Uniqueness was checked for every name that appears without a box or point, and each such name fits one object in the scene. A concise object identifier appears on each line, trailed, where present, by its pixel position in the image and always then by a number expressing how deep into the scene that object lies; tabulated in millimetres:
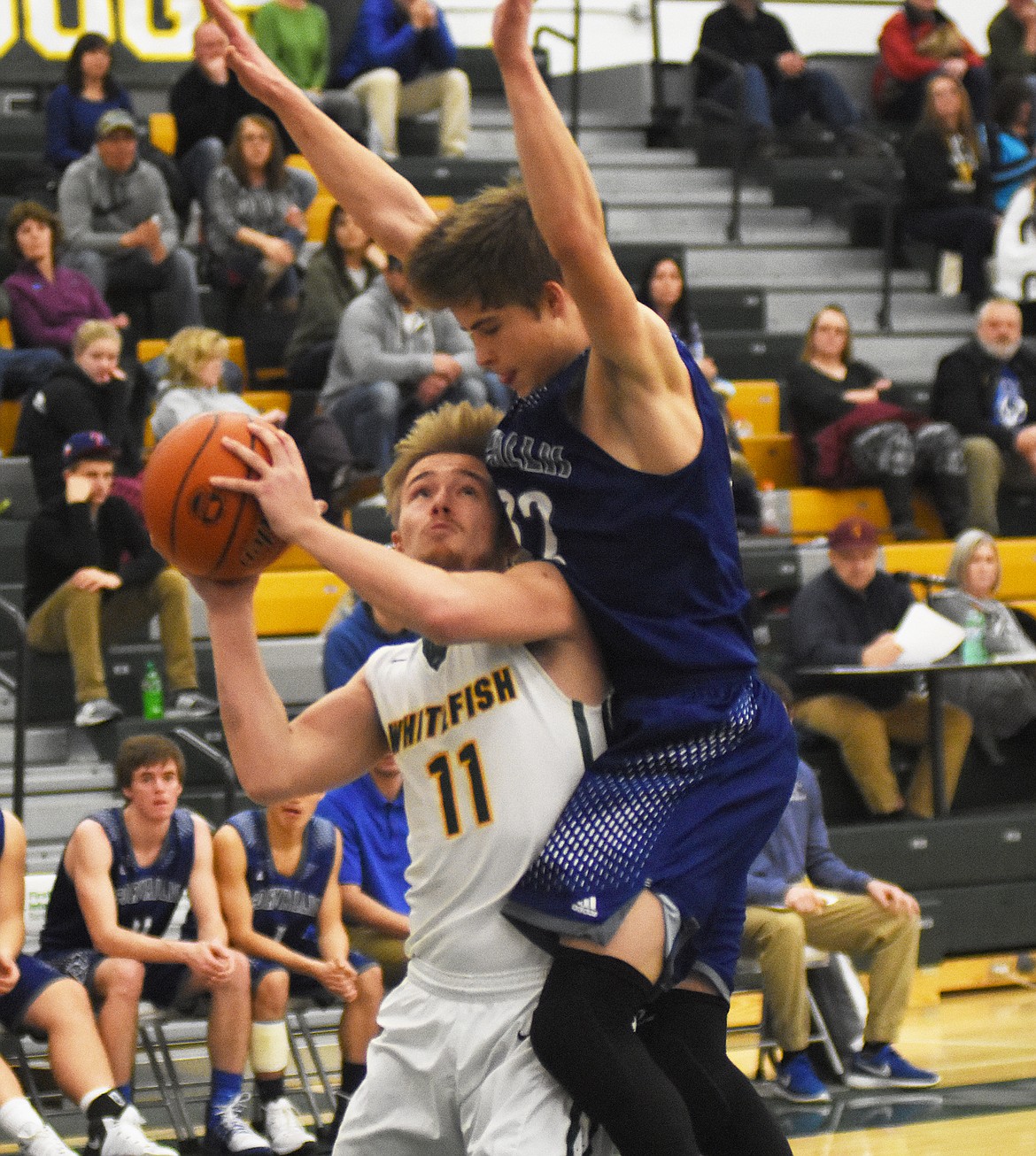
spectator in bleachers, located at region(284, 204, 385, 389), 15311
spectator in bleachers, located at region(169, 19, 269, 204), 16813
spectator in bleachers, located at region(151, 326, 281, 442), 13170
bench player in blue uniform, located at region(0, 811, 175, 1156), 8502
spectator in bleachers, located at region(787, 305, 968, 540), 15568
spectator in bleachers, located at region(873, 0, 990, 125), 21218
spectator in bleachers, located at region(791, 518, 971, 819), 13088
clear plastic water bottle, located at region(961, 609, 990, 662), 13136
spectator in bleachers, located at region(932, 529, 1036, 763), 13637
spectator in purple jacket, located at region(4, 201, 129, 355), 14321
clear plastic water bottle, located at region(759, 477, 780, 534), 15378
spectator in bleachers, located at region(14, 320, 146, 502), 13007
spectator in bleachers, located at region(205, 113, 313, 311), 15771
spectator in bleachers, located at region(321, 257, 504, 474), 14186
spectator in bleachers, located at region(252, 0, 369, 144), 17912
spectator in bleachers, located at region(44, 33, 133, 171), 16584
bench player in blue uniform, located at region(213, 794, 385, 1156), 9566
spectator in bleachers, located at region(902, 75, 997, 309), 19457
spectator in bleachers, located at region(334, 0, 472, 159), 18738
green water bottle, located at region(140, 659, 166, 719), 12201
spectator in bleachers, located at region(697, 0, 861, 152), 20962
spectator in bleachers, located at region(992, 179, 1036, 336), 19118
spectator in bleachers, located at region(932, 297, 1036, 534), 15988
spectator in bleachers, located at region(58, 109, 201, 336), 15419
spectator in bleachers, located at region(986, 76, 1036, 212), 19877
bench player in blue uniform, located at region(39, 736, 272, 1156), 9193
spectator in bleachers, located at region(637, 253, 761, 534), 15134
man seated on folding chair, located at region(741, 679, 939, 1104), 10399
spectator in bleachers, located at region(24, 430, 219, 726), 11923
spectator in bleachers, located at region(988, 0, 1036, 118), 22058
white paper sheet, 12817
